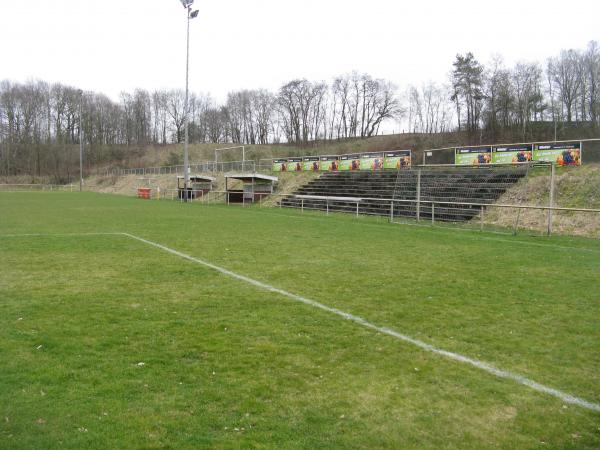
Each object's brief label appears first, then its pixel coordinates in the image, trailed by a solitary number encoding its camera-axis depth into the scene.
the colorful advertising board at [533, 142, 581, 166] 20.89
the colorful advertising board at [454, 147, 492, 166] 23.00
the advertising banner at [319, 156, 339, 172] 34.41
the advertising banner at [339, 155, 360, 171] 32.62
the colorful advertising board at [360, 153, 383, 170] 30.83
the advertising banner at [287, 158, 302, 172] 37.59
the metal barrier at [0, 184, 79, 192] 73.31
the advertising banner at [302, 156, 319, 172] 35.97
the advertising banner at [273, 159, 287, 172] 38.91
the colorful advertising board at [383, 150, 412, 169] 28.66
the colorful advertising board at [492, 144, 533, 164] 22.02
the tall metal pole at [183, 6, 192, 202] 35.62
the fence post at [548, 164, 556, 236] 15.94
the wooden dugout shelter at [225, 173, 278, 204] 35.12
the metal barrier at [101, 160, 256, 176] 42.81
